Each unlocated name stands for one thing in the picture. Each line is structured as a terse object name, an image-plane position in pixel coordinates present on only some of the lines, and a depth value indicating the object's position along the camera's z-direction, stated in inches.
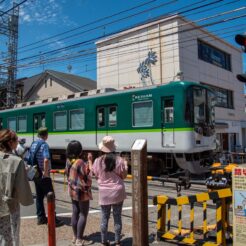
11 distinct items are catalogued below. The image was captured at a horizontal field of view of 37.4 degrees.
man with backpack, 258.4
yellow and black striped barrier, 197.5
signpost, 196.1
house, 1283.2
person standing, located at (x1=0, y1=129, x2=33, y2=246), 156.8
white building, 928.9
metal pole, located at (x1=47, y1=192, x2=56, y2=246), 174.2
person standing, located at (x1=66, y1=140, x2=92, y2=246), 211.8
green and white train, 482.0
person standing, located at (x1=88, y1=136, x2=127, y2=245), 205.5
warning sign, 186.9
